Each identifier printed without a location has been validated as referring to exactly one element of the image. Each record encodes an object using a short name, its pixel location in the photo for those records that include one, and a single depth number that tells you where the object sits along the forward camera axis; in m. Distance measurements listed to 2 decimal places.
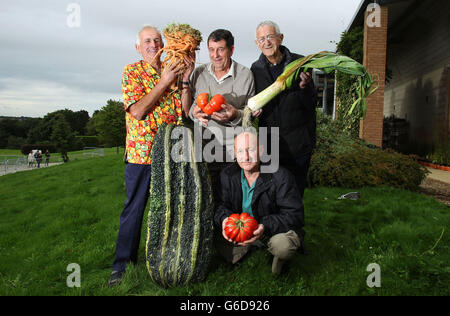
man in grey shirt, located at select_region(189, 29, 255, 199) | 2.54
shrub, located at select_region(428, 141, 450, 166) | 10.59
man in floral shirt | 2.53
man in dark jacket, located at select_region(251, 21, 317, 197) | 2.83
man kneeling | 2.55
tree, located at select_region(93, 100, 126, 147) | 30.98
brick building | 10.42
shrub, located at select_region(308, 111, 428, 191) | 6.98
